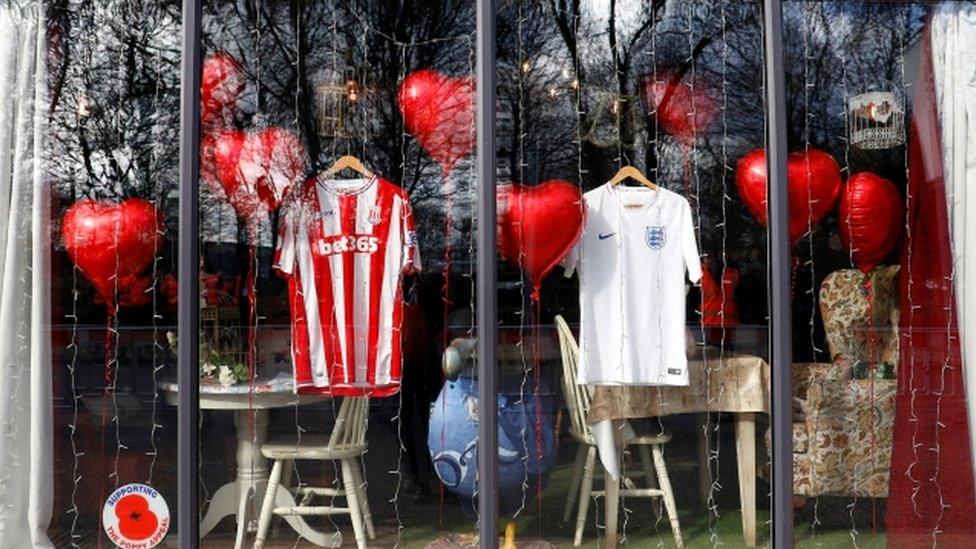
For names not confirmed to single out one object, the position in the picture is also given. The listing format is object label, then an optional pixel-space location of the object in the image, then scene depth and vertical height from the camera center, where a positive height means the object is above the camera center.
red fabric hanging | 4.05 -0.33
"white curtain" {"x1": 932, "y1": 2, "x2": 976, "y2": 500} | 3.96 +0.52
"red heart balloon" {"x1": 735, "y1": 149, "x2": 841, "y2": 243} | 4.07 +0.41
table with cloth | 4.15 -0.39
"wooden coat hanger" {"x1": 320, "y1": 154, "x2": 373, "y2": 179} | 4.14 +0.50
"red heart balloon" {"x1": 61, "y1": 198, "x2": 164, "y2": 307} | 3.93 +0.23
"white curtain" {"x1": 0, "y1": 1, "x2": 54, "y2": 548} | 3.82 +0.06
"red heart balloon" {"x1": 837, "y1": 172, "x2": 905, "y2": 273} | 4.20 +0.30
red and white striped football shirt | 4.08 +0.09
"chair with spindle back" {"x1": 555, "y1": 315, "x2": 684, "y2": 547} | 4.12 -0.58
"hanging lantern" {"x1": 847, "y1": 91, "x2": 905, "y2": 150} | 4.14 +0.64
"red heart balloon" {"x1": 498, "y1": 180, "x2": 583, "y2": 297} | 4.05 +0.27
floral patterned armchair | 4.20 -0.37
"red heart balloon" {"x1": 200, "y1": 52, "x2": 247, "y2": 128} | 3.96 +0.77
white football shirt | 4.10 +0.02
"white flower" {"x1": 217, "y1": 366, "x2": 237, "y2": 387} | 4.04 -0.26
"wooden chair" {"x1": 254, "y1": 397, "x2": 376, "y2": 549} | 4.05 -0.56
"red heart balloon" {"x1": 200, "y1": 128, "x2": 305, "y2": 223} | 4.00 +0.50
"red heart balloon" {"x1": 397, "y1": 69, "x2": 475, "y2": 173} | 4.06 +0.66
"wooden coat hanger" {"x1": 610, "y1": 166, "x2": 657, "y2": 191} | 4.18 +0.45
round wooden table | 4.00 -0.53
